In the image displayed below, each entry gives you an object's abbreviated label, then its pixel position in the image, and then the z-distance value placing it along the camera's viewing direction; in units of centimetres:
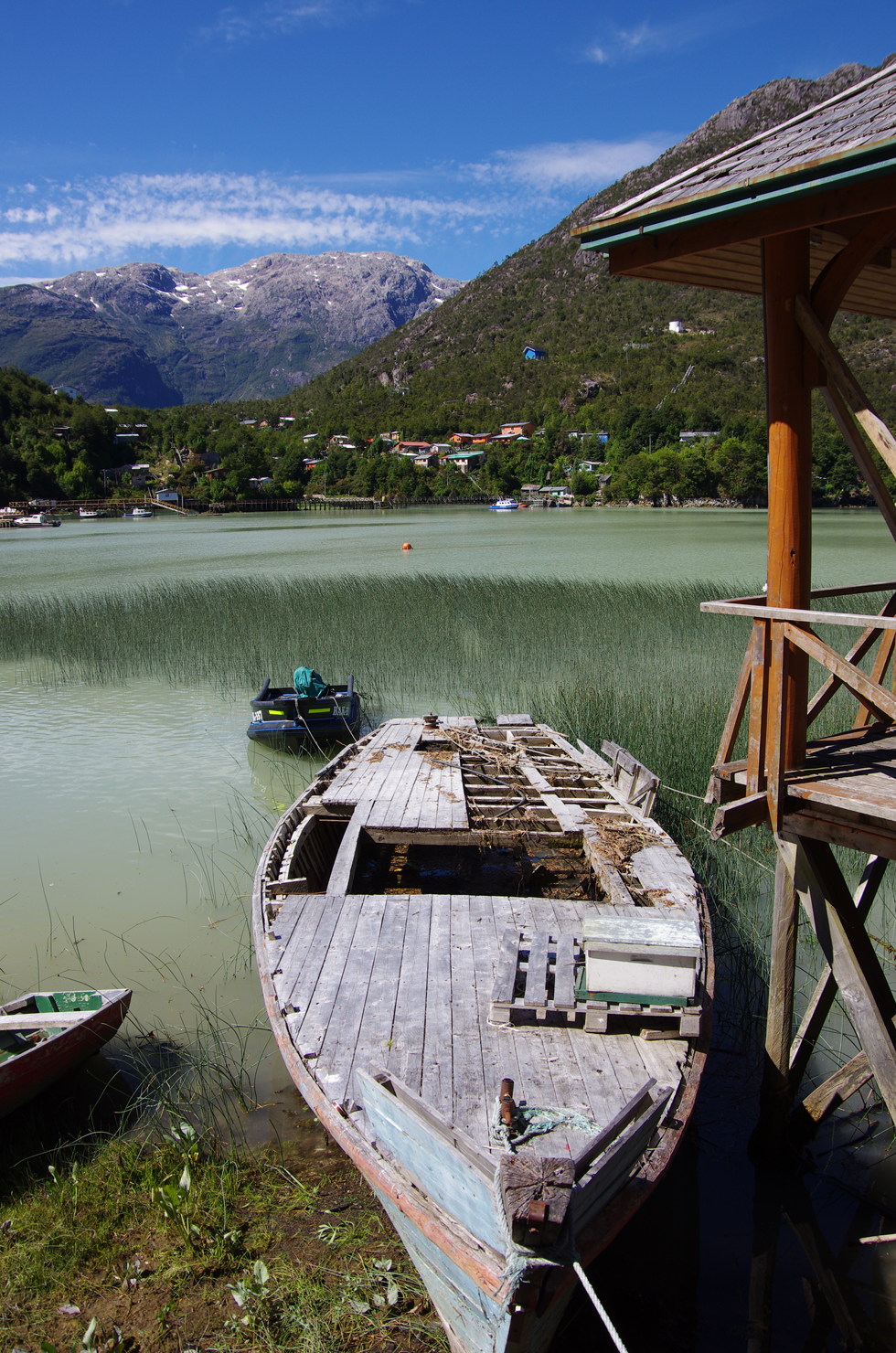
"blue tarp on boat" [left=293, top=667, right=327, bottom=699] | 1055
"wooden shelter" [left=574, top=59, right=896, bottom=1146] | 320
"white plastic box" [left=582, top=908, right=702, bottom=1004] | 344
